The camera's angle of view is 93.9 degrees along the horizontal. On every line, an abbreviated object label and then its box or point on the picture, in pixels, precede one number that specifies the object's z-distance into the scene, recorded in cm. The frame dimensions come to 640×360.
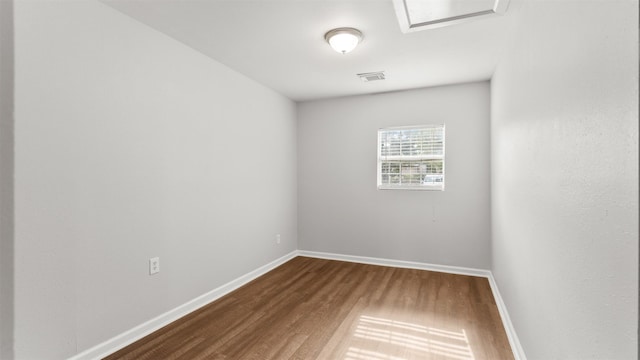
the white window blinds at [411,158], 400
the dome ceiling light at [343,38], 235
